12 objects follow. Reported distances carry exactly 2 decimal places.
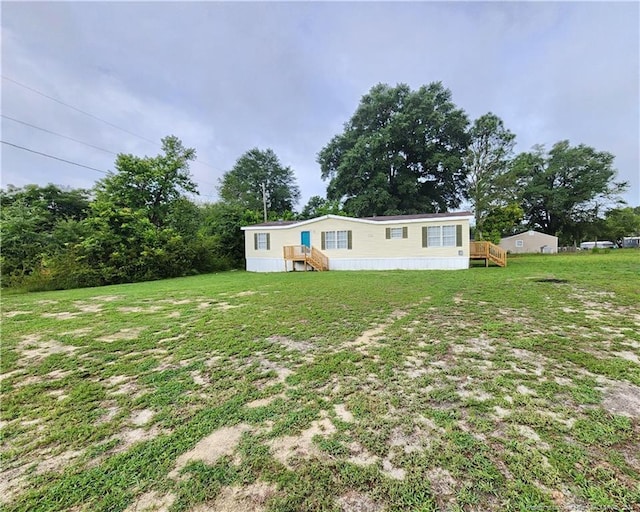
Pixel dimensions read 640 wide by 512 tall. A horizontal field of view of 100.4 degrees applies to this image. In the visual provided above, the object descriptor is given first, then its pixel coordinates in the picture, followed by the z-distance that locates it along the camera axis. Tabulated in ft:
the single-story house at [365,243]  43.37
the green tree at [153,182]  49.49
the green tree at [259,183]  101.40
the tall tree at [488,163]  75.41
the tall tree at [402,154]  76.38
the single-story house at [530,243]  92.68
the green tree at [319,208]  79.71
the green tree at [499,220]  72.59
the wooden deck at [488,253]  45.88
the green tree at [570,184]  87.40
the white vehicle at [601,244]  123.03
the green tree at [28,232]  40.34
